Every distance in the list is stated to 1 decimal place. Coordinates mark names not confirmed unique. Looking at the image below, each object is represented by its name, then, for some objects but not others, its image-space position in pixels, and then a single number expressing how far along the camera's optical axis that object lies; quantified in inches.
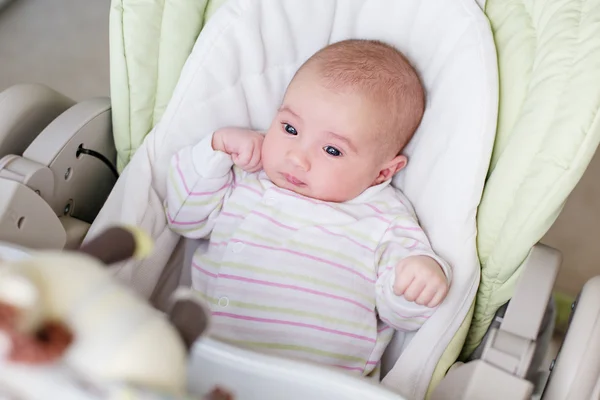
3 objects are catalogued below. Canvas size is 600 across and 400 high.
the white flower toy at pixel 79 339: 14.8
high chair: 30.0
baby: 33.9
